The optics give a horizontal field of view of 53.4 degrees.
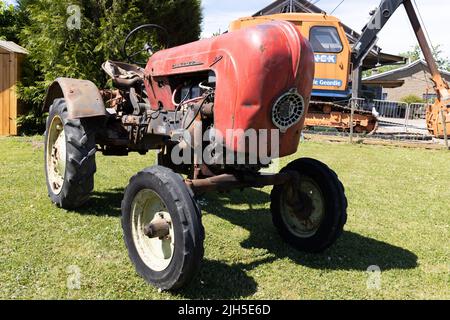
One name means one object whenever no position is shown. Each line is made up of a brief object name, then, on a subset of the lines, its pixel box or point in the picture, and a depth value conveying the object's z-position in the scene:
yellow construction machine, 11.98
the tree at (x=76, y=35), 10.16
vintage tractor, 3.05
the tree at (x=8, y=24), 12.45
